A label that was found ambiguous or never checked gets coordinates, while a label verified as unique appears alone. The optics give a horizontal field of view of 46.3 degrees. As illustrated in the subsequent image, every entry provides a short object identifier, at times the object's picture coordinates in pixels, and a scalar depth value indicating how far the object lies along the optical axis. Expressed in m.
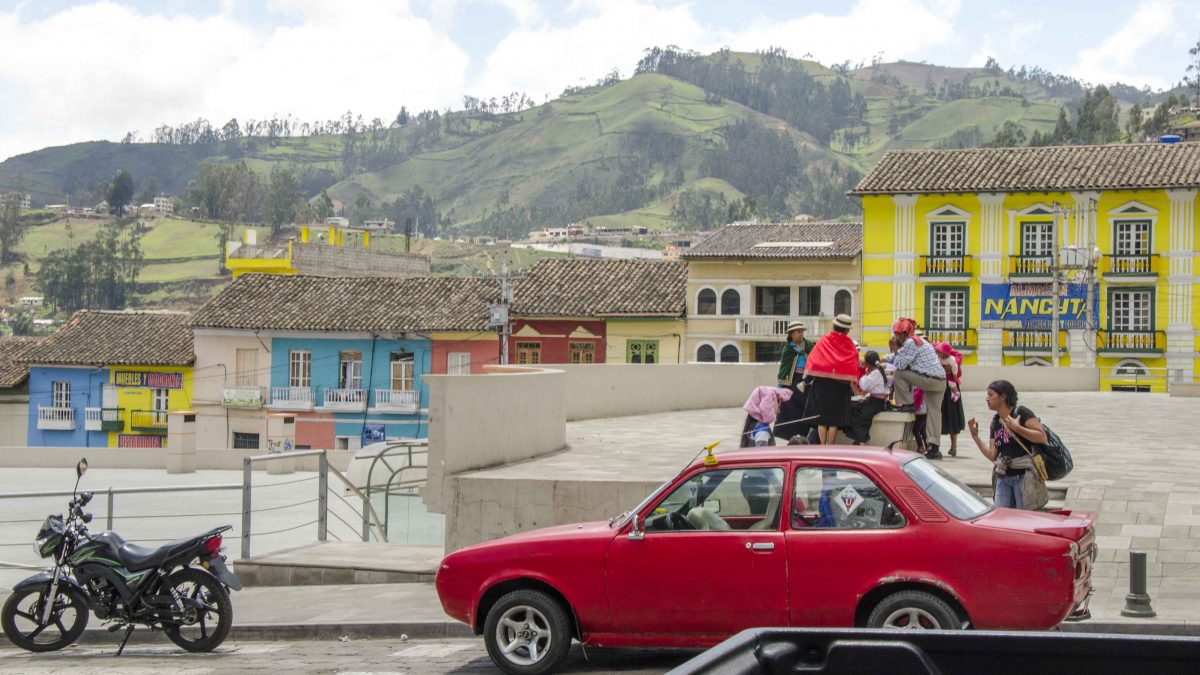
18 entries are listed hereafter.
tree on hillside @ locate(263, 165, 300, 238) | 182.25
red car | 8.70
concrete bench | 15.99
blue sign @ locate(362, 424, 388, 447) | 55.12
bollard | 10.34
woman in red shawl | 14.51
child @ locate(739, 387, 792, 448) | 15.05
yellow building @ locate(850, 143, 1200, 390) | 54.69
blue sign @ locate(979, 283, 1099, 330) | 56.31
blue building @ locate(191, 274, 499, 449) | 55.56
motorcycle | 11.49
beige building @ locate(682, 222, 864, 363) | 59.66
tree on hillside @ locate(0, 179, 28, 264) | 184.38
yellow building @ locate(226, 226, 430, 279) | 76.44
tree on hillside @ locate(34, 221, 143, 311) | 146.12
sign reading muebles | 60.06
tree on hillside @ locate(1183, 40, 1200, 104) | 137.77
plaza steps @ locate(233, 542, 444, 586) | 14.48
